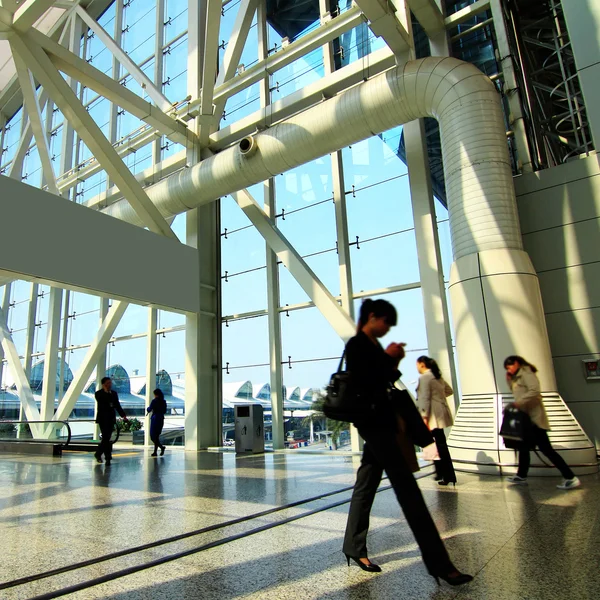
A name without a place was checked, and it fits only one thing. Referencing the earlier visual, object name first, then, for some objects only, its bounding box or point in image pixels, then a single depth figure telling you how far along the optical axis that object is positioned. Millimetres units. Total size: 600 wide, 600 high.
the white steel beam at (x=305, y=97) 10430
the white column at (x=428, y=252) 8977
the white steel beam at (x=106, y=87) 9881
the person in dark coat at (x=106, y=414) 8828
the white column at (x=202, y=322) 12648
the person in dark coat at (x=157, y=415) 10461
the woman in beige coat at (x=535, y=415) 4996
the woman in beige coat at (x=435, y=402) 5539
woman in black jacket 2381
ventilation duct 7117
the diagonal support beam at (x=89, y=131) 9695
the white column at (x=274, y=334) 11867
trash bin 10766
